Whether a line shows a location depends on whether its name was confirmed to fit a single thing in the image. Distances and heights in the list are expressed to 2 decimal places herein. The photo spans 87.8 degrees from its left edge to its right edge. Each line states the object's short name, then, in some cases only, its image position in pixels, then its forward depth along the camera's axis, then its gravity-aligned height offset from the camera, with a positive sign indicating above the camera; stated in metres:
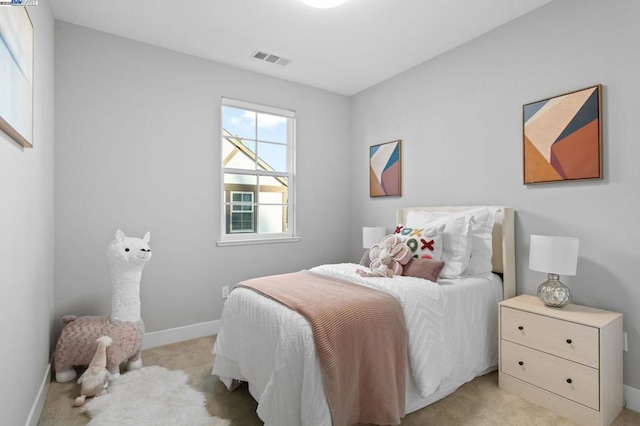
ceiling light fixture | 2.18 +1.38
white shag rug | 1.83 -1.15
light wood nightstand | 1.79 -0.85
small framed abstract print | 3.58 +0.48
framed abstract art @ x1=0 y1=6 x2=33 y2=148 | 1.25 +0.59
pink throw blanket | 1.49 -0.67
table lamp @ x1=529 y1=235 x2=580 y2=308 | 1.98 -0.30
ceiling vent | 3.13 +1.49
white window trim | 3.34 +0.13
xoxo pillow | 2.43 -0.22
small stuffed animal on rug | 2.06 -1.05
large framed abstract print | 2.13 +0.52
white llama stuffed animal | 2.27 -0.81
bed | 1.51 -0.70
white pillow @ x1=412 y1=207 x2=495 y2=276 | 2.49 -0.22
